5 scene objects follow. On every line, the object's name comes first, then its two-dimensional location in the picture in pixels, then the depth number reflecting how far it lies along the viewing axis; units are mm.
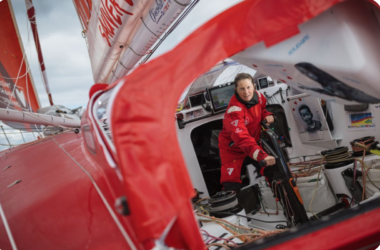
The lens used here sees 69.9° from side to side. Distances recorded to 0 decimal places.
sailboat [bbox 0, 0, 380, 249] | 950
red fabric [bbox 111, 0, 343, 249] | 909
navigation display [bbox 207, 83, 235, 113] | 3518
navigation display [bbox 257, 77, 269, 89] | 3926
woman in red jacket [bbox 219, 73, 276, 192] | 2414
